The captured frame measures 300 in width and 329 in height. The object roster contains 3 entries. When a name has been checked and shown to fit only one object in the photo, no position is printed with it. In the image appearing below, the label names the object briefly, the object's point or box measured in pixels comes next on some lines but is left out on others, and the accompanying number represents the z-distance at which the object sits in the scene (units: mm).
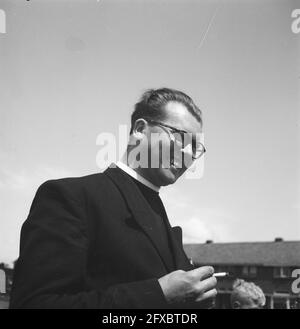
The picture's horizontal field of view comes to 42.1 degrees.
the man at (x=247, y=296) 3000
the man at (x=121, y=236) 1664
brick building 18703
